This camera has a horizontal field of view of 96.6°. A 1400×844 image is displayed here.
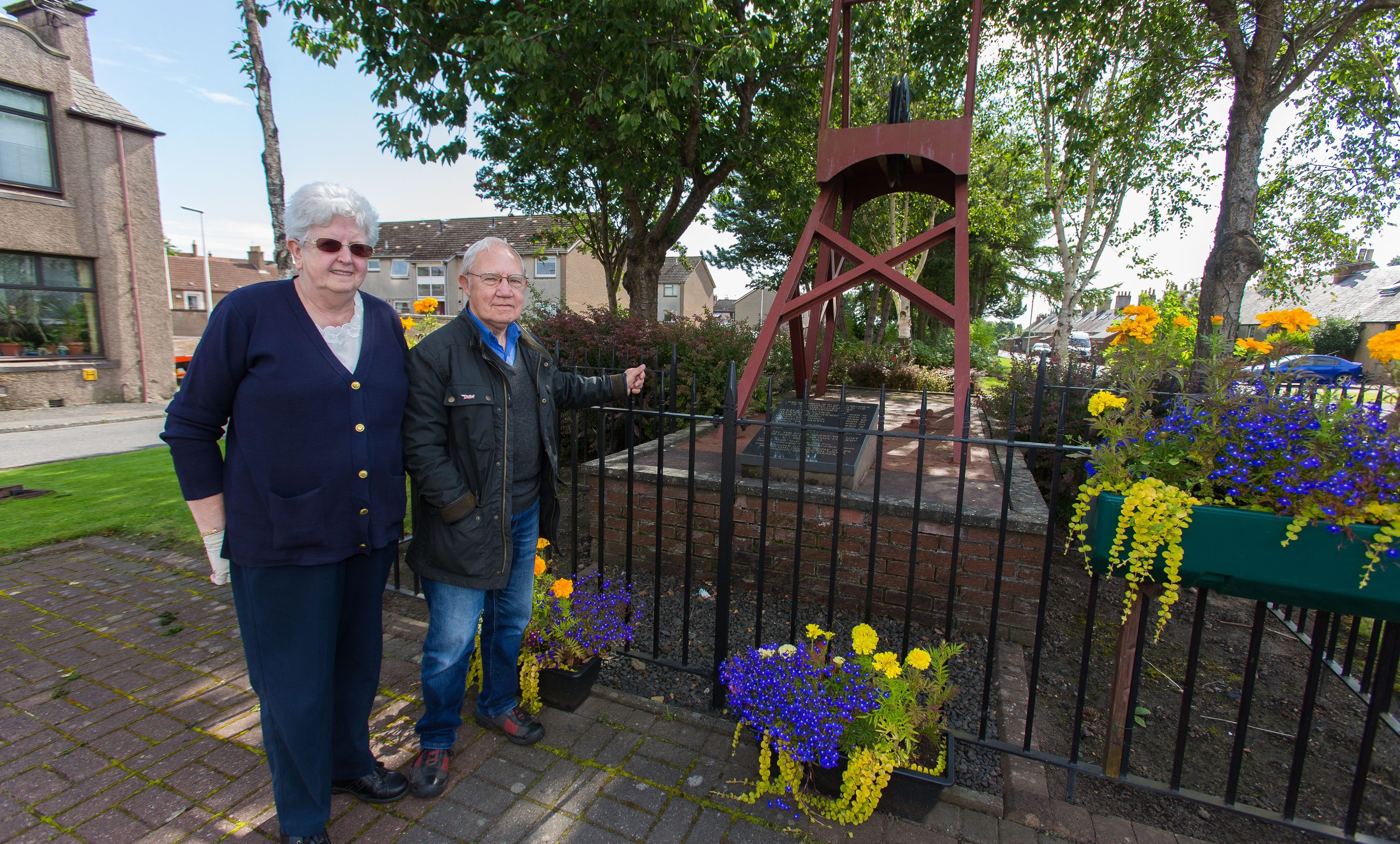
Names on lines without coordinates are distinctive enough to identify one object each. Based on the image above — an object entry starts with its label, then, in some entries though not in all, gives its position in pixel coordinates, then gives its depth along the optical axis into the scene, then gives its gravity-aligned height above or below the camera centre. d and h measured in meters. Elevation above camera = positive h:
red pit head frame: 4.77 +1.36
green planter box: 1.70 -0.58
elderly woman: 1.73 -0.38
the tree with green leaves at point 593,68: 6.68 +3.17
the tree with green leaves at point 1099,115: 7.25 +3.43
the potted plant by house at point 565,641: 2.67 -1.31
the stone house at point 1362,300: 30.14 +3.16
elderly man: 2.03 -0.45
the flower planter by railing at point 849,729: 2.04 -1.29
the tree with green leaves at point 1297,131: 5.45 +2.48
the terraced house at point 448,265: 34.12 +4.01
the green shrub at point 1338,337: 29.31 +1.07
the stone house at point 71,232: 12.16 +1.92
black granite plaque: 4.10 -0.69
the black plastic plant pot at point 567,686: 2.67 -1.49
